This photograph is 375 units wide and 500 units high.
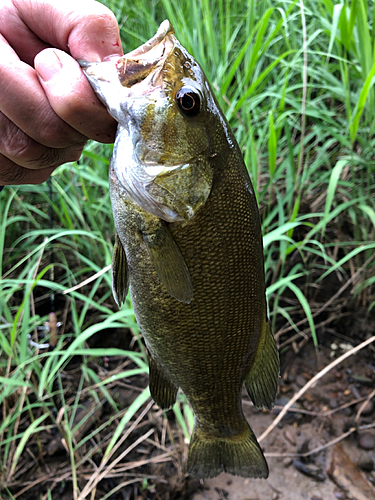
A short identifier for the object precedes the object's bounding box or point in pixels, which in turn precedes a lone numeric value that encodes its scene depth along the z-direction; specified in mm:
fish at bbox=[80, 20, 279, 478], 227
